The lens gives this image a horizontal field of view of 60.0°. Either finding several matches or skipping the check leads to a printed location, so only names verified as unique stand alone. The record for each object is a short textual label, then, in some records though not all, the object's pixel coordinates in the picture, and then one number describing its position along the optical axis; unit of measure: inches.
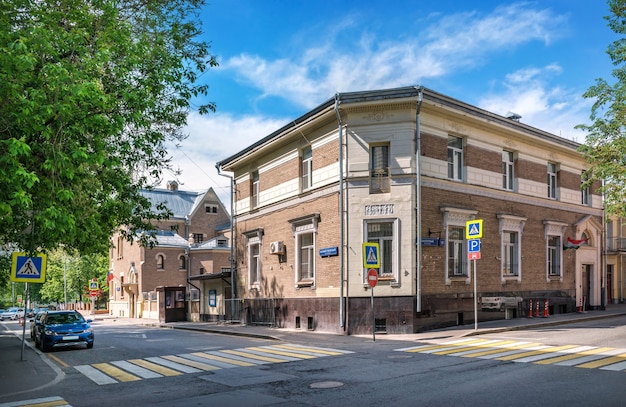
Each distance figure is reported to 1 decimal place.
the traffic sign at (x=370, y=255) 737.0
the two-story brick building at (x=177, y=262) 1539.1
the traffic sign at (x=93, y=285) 1935.3
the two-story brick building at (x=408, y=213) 837.2
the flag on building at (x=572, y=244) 1099.3
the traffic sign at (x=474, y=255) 780.0
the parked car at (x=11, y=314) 2676.7
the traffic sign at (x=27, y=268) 630.5
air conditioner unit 1033.5
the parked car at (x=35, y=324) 936.2
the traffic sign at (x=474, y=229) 789.9
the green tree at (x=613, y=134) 758.7
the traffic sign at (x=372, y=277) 735.1
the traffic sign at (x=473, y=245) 781.3
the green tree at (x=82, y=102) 341.4
